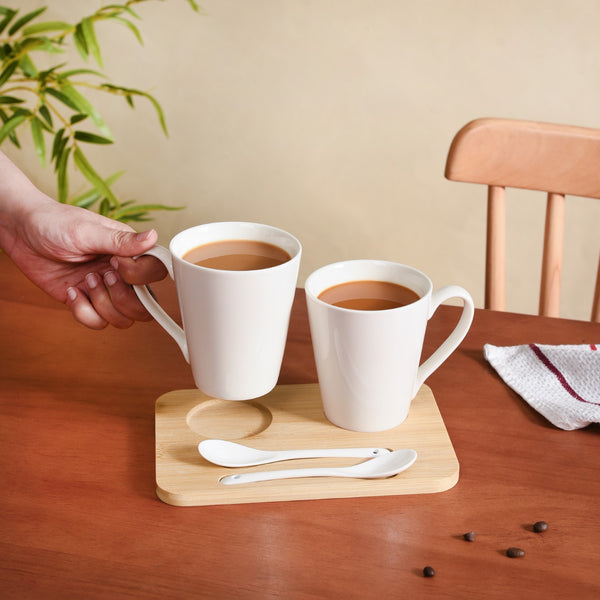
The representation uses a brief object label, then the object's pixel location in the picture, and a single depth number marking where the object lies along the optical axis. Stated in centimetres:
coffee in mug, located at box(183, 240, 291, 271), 78
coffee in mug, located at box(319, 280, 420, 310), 76
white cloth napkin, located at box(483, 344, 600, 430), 83
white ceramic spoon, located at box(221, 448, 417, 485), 72
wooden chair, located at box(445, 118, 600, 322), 115
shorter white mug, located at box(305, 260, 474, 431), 72
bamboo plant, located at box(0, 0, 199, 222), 198
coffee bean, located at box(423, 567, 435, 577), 63
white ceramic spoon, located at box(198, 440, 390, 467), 74
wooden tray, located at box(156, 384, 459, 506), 71
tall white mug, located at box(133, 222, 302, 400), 71
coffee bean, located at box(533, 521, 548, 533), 67
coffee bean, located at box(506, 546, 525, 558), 65
